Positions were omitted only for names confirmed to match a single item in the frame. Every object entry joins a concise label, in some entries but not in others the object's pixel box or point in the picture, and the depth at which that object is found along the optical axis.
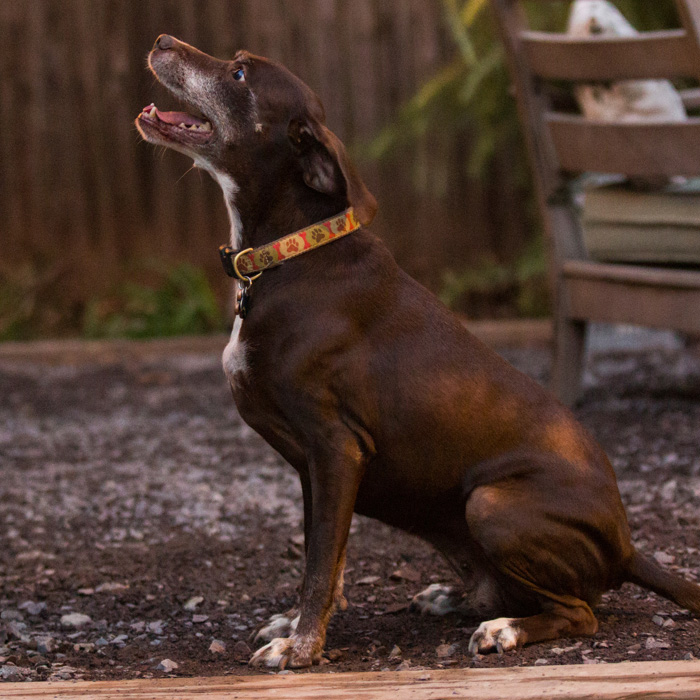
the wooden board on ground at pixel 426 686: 4.07
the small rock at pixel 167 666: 4.96
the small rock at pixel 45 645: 5.37
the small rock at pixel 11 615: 5.87
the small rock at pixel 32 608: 5.99
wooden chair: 8.31
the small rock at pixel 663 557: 6.12
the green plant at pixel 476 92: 14.15
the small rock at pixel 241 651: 5.19
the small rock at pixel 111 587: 6.35
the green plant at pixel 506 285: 15.27
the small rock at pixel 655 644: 4.78
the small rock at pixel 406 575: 6.27
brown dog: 4.90
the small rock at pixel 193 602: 6.05
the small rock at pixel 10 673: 4.86
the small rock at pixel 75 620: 5.82
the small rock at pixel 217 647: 5.31
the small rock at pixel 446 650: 4.97
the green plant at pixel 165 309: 14.98
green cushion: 8.62
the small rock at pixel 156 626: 5.71
